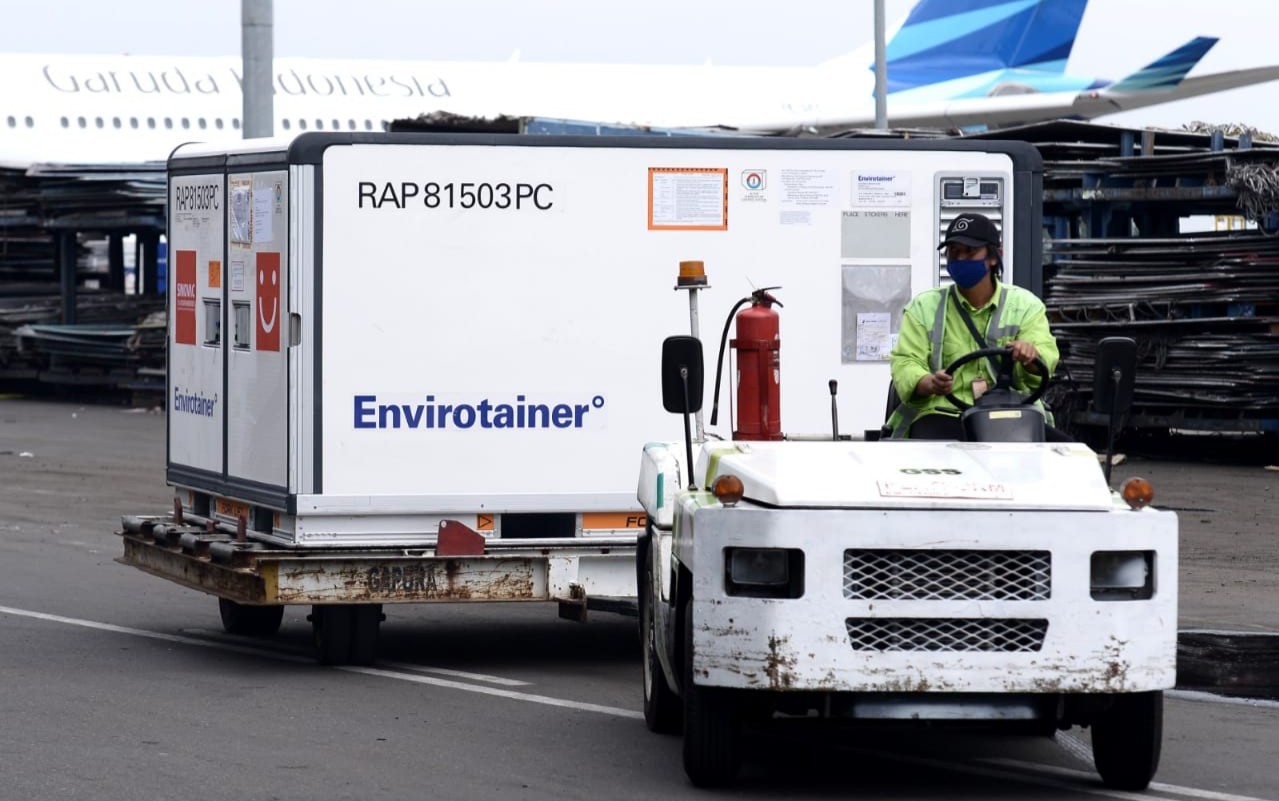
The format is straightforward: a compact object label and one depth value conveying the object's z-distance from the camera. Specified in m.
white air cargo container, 20.75
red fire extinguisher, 17.58
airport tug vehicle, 14.55
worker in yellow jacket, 16.75
